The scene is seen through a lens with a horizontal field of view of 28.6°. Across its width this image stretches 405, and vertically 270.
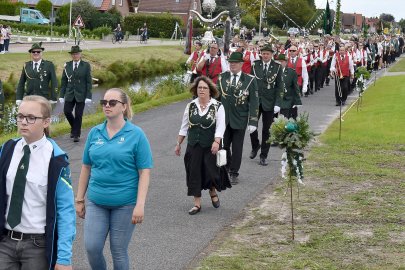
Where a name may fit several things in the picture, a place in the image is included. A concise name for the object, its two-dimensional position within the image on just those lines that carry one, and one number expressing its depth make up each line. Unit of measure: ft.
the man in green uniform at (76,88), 49.49
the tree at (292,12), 331.59
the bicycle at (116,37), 198.45
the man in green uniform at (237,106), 38.06
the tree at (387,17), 519.60
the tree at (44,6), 247.29
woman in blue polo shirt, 19.84
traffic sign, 140.20
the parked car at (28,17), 216.54
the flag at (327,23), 146.20
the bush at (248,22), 305.53
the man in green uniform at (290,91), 49.57
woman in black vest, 31.32
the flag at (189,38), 126.90
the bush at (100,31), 210.18
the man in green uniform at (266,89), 44.21
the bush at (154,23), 249.96
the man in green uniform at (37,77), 47.57
